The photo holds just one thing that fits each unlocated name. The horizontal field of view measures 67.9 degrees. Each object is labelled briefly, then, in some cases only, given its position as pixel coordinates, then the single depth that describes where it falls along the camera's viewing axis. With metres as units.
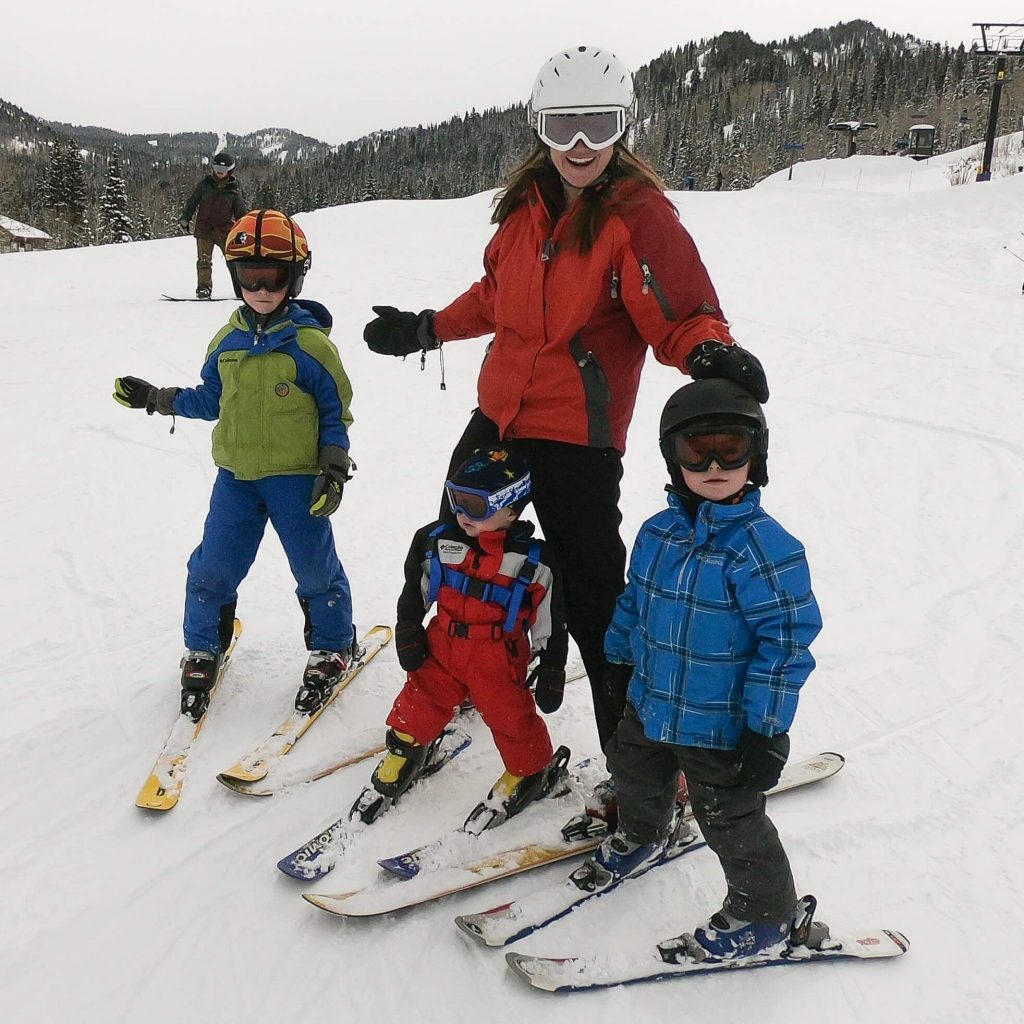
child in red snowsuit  2.28
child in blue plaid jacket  1.72
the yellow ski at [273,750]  2.52
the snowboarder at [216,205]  9.25
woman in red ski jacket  2.01
